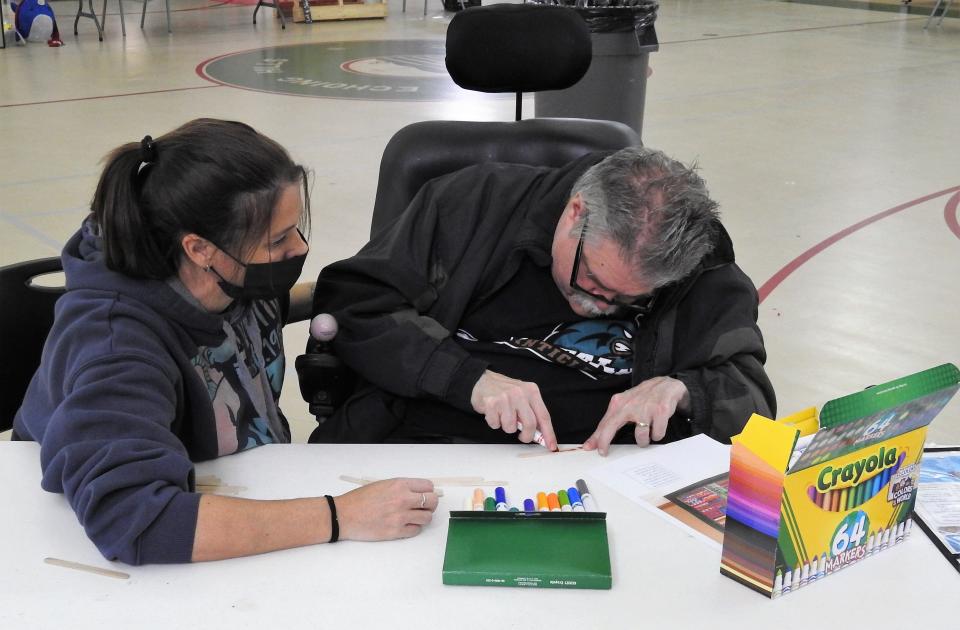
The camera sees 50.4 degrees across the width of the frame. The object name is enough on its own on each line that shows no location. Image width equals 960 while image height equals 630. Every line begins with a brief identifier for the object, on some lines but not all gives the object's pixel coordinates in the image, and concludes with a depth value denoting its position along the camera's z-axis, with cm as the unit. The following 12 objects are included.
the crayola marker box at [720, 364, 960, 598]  116
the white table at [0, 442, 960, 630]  118
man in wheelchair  175
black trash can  434
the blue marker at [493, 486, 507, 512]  139
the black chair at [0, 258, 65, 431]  180
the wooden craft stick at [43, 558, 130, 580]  125
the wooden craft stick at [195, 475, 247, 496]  147
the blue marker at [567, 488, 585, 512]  140
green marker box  123
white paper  147
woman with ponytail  127
